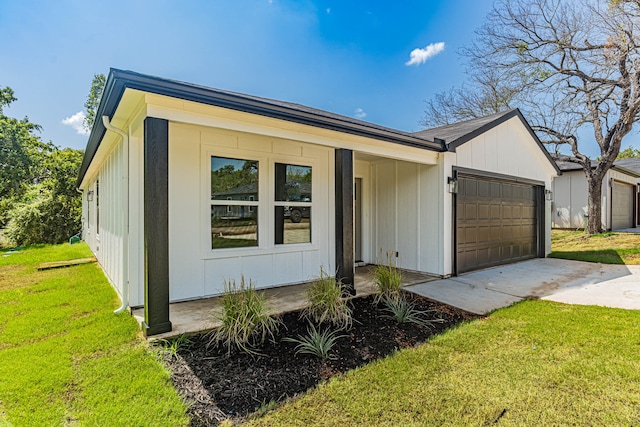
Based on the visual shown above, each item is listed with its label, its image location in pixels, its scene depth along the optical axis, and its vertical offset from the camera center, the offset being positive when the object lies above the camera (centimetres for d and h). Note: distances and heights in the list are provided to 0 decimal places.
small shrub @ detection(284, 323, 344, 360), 322 -138
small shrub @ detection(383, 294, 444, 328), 415 -137
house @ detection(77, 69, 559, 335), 355 +37
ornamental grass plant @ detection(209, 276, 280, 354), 335 -118
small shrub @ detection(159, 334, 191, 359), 318 -136
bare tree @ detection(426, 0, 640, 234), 1134 +591
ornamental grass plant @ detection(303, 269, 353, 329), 397 -118
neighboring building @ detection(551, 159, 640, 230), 1503 +64
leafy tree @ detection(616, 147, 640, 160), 3834 +690
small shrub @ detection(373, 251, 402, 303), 471 -107
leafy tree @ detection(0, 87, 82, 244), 1538 +130
